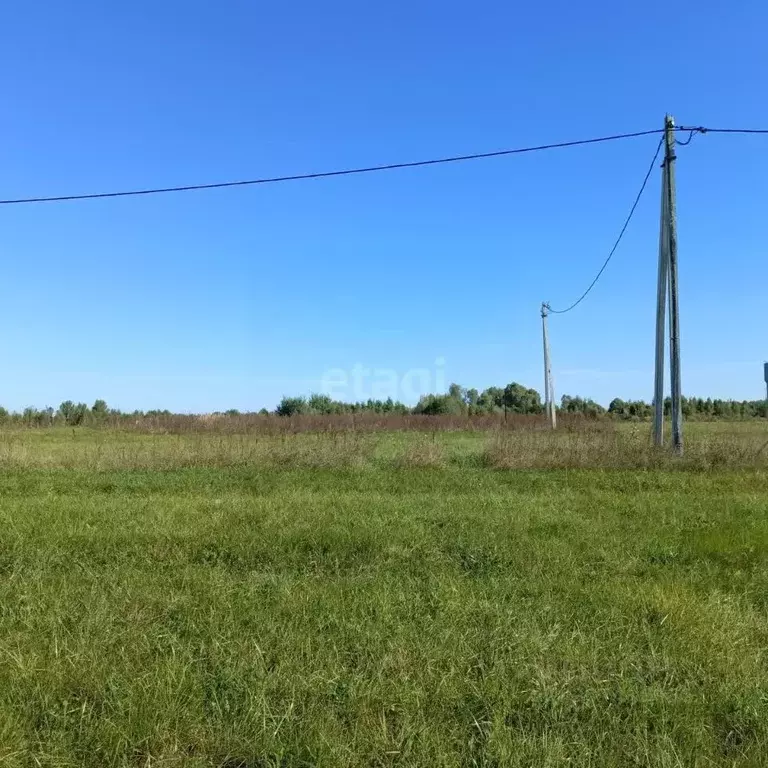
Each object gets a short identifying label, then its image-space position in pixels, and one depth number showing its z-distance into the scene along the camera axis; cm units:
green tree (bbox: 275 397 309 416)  4212
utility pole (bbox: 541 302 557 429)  3134
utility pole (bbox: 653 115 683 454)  1302
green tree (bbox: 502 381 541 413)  5474
